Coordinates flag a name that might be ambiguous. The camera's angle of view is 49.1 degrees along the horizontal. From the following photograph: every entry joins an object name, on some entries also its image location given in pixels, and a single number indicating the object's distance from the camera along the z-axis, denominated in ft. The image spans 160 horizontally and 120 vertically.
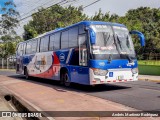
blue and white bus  24.75
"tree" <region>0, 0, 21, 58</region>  97.82
